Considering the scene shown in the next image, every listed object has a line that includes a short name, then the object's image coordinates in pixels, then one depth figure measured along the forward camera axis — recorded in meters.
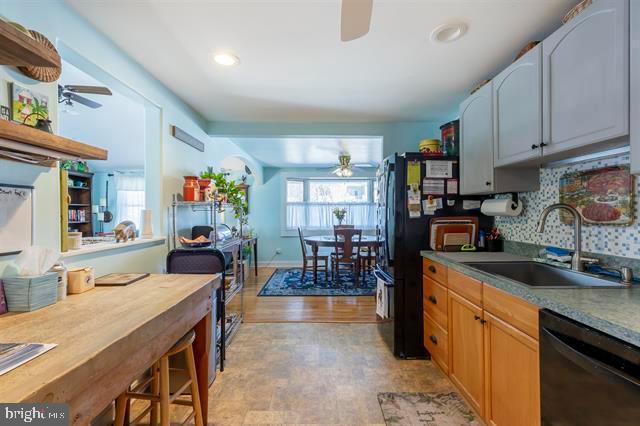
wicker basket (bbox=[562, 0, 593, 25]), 1.21
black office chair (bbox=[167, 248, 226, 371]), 2.05
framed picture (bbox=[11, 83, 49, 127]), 1.16
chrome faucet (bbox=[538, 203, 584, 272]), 1.42
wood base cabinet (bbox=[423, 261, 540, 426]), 1.15
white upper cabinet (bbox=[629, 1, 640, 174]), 0.99
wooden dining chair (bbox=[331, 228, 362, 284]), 4.46
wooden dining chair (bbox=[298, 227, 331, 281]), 4.68
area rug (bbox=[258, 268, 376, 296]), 4.00
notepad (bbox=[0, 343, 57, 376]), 0.69
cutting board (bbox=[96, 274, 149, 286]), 1.45
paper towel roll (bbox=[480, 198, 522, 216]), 1.93
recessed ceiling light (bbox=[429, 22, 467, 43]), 1.54
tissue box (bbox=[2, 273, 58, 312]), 1.06
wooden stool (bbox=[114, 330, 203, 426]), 1.22
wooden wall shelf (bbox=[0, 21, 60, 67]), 0.81
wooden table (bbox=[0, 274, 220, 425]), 0.66
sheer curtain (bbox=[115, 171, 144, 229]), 5.91
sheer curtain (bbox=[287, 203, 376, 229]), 6.08
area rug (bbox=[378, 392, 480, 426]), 1.56
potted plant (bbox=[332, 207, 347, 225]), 5.53
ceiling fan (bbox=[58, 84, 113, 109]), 2.01
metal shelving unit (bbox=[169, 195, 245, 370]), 2.19
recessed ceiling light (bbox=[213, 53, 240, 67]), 1.81
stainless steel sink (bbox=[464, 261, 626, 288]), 1.45
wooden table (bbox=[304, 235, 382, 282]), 4.50
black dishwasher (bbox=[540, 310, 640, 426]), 0.75
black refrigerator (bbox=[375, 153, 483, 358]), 2.24
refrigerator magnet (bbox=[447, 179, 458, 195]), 2.26
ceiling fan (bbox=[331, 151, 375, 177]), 4.56
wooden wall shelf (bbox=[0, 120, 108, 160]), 0.87
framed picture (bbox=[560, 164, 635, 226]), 1.32
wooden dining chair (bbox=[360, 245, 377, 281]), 4.67
